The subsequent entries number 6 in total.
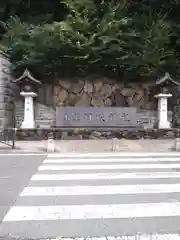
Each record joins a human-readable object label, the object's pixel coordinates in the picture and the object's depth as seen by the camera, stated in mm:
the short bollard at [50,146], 7277
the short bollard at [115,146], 7544
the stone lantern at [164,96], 10217
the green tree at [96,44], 9880
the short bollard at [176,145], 7458
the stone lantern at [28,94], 9935
